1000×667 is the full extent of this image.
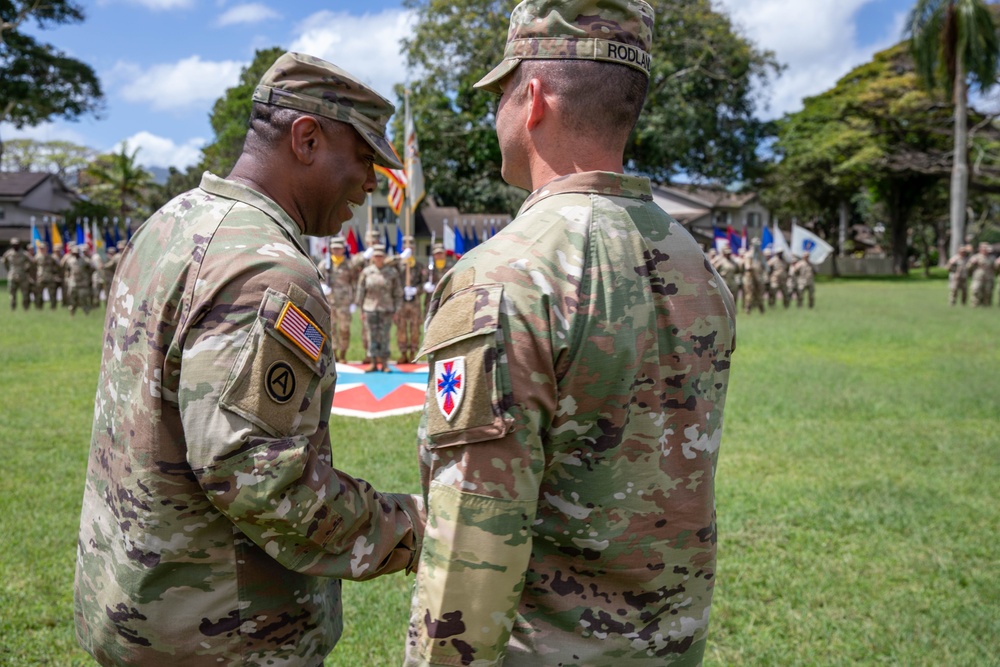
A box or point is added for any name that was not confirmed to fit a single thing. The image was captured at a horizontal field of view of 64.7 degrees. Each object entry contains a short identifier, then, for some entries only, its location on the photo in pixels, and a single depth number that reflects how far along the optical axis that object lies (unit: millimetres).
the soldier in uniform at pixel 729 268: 20672
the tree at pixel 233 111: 49531
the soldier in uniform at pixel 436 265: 15148
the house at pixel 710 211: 53125
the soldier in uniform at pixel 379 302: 11484
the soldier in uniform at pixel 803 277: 23000
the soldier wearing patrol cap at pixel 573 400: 1368
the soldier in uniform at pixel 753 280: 21281
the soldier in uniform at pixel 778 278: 23438
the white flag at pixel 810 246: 22531
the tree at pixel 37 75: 30266
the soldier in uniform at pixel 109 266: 21672
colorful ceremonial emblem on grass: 8867
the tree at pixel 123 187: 47781
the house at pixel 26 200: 46281
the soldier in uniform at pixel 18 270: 20250
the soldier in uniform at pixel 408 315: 12352
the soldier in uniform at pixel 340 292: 12617
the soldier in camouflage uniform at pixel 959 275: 22297
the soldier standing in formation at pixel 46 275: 21359
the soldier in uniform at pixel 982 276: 21844
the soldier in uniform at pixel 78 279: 19297
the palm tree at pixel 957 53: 32594
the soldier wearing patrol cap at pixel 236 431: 1575
